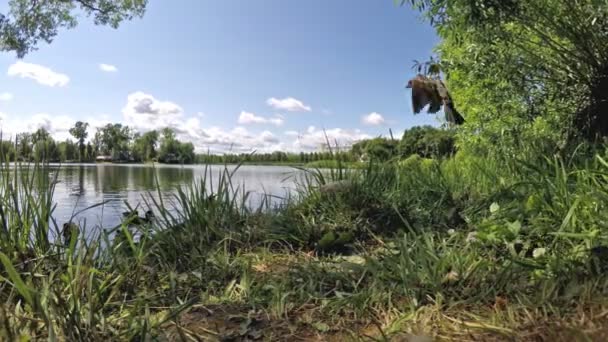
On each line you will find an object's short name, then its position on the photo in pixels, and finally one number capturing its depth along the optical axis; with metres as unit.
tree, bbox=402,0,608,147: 3.43
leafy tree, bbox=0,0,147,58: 14.24
